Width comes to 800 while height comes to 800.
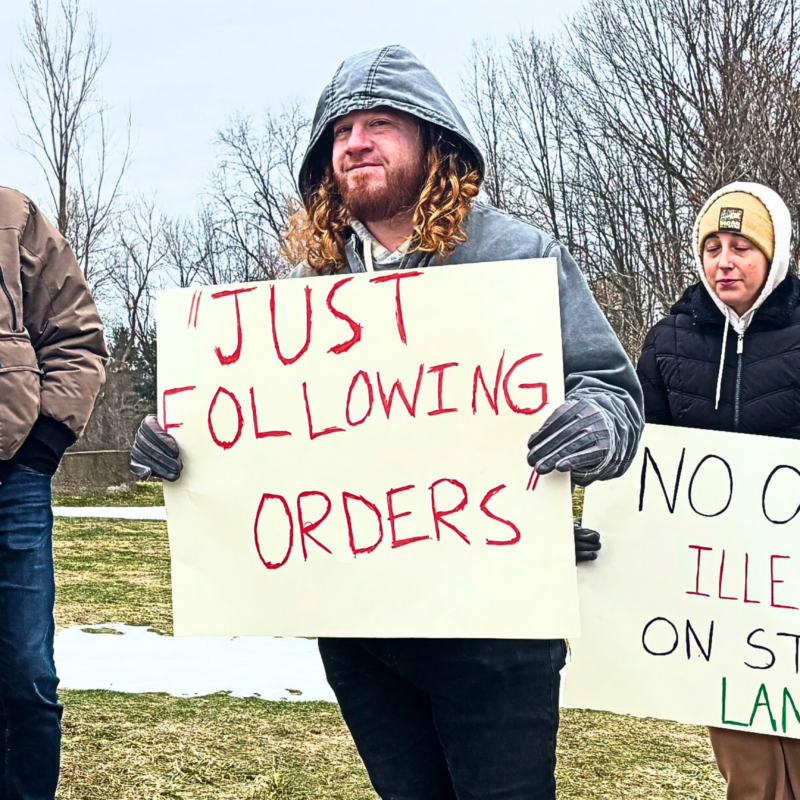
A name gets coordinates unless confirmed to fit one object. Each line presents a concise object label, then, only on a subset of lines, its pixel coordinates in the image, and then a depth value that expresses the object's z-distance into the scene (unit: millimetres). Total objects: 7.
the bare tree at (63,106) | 16734
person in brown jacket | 2564
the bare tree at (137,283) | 26984
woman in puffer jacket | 2539
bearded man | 1741
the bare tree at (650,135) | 11891
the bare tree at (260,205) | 30234
